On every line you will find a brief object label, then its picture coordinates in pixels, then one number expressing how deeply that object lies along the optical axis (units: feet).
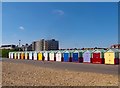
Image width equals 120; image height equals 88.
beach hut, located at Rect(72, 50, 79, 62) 61.90
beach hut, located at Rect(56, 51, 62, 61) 69.66
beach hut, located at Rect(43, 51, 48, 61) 79.08
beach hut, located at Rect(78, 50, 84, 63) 59.84
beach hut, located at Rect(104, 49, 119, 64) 47.89
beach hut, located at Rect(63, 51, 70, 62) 65.78
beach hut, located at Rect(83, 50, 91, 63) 57.03
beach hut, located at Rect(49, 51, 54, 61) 74.90
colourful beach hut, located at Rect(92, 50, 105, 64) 52.27
